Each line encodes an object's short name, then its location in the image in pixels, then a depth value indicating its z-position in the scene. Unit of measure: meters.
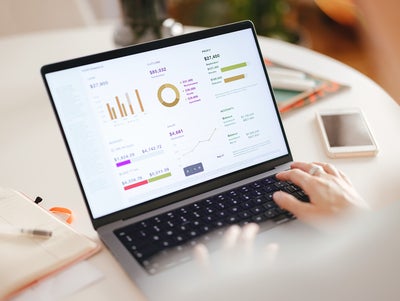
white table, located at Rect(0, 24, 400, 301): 0.98
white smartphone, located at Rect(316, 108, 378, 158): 1.10
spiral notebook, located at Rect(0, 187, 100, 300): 0.80
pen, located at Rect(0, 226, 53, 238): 0.87
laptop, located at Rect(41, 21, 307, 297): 0.90
